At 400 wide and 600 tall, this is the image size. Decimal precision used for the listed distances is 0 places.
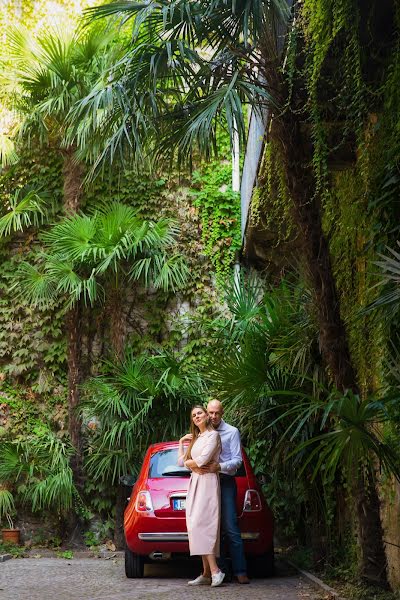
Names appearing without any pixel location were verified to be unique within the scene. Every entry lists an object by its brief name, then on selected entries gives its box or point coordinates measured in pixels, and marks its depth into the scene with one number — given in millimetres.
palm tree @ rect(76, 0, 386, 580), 7160
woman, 8117
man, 8281
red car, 8914
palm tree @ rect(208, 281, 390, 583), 7289
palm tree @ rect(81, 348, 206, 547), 13477
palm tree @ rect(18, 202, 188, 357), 14578
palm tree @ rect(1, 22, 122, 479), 15023
